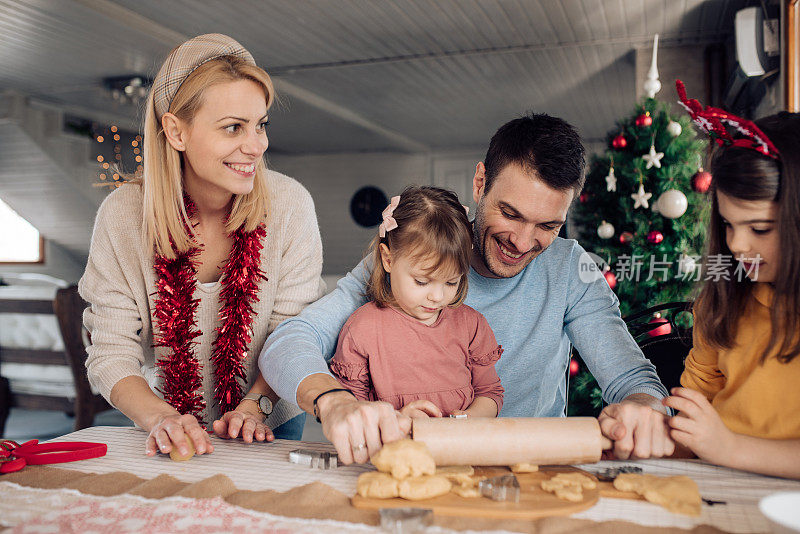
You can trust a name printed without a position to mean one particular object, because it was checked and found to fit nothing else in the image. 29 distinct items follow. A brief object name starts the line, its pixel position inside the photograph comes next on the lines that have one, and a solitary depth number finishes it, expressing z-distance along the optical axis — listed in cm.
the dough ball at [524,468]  104
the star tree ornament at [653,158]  315
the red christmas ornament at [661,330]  250
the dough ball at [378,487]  91
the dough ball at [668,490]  88
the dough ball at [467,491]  91
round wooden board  86
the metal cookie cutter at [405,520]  81
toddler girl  148
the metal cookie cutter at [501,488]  90
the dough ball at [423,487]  90
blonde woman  150
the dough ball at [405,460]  95
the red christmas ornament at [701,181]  307
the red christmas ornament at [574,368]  325
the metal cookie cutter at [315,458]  110
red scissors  111
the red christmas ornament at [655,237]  317
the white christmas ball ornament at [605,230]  328
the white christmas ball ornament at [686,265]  307
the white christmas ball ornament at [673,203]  304
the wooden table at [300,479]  85
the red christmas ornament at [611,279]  325
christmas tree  318
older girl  103
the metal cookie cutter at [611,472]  100
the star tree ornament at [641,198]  316
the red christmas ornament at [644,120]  321
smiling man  138
